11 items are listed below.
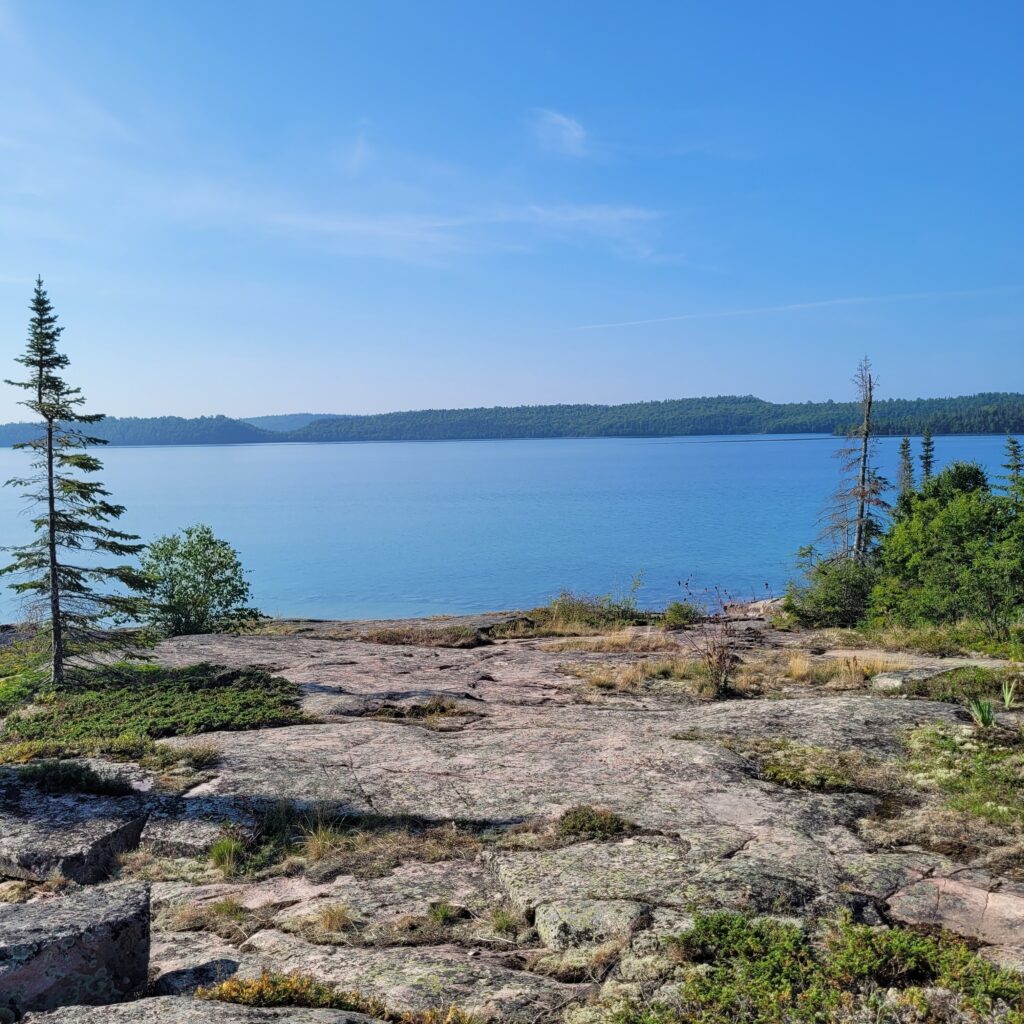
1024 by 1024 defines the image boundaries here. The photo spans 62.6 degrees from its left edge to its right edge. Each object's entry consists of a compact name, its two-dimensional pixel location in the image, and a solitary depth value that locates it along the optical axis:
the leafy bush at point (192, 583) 28.39
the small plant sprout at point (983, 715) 12.01
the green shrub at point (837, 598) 32.94
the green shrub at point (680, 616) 29.84
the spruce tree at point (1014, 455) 39.34
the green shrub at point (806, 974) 5.14
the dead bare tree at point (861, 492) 40.84
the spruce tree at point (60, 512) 17.94
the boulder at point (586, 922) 6.34
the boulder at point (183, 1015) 4.70
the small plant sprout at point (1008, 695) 13.55
